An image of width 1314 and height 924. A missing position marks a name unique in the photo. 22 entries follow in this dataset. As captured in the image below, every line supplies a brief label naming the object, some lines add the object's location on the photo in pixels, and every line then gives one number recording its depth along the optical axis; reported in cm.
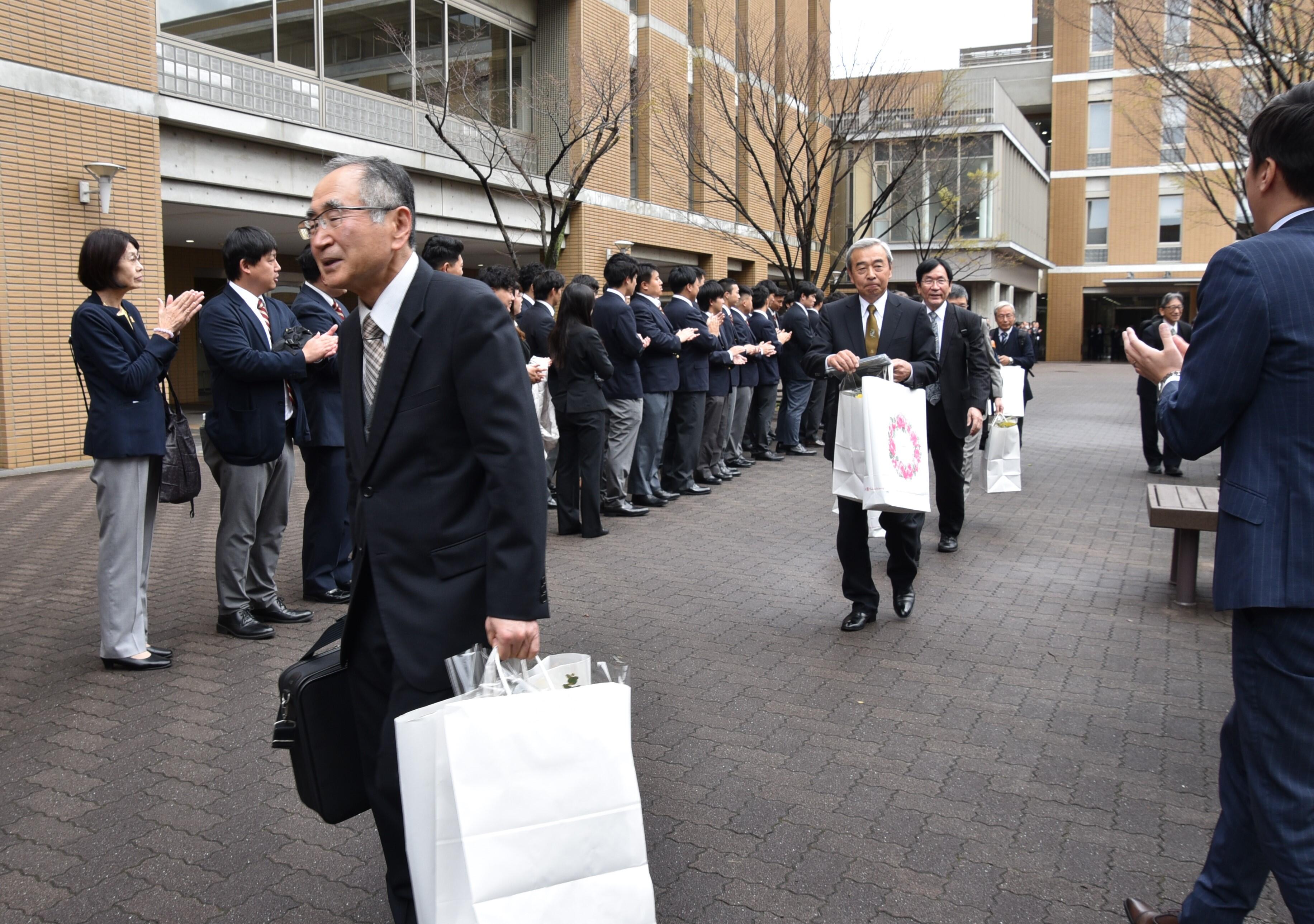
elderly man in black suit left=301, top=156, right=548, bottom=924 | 260
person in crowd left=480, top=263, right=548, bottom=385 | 903
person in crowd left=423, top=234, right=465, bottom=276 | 775
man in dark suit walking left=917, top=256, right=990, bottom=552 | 783
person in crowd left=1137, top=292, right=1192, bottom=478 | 1277
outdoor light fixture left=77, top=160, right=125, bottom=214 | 1306
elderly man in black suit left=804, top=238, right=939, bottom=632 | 605
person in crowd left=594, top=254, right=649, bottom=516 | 977
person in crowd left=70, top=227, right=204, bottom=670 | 521
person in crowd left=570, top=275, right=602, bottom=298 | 945
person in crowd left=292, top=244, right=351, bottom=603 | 660
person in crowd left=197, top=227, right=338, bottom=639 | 591
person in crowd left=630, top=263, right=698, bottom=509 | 1054
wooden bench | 675
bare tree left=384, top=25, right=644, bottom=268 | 1658
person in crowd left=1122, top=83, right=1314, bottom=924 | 238
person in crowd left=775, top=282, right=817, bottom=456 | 1434
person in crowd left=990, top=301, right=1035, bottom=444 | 1444
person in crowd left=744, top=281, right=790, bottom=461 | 1410
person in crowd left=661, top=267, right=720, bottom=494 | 1137
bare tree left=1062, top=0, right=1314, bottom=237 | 1105
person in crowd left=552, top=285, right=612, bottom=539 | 911
